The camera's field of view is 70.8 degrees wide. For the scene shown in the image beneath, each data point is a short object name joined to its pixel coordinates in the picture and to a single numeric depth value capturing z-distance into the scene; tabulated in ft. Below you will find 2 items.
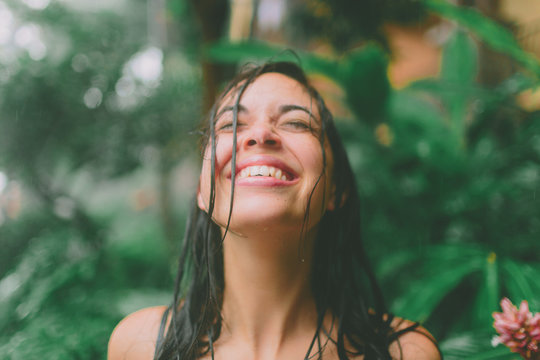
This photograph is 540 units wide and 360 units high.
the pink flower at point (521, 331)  2.08
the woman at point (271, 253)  2.39
